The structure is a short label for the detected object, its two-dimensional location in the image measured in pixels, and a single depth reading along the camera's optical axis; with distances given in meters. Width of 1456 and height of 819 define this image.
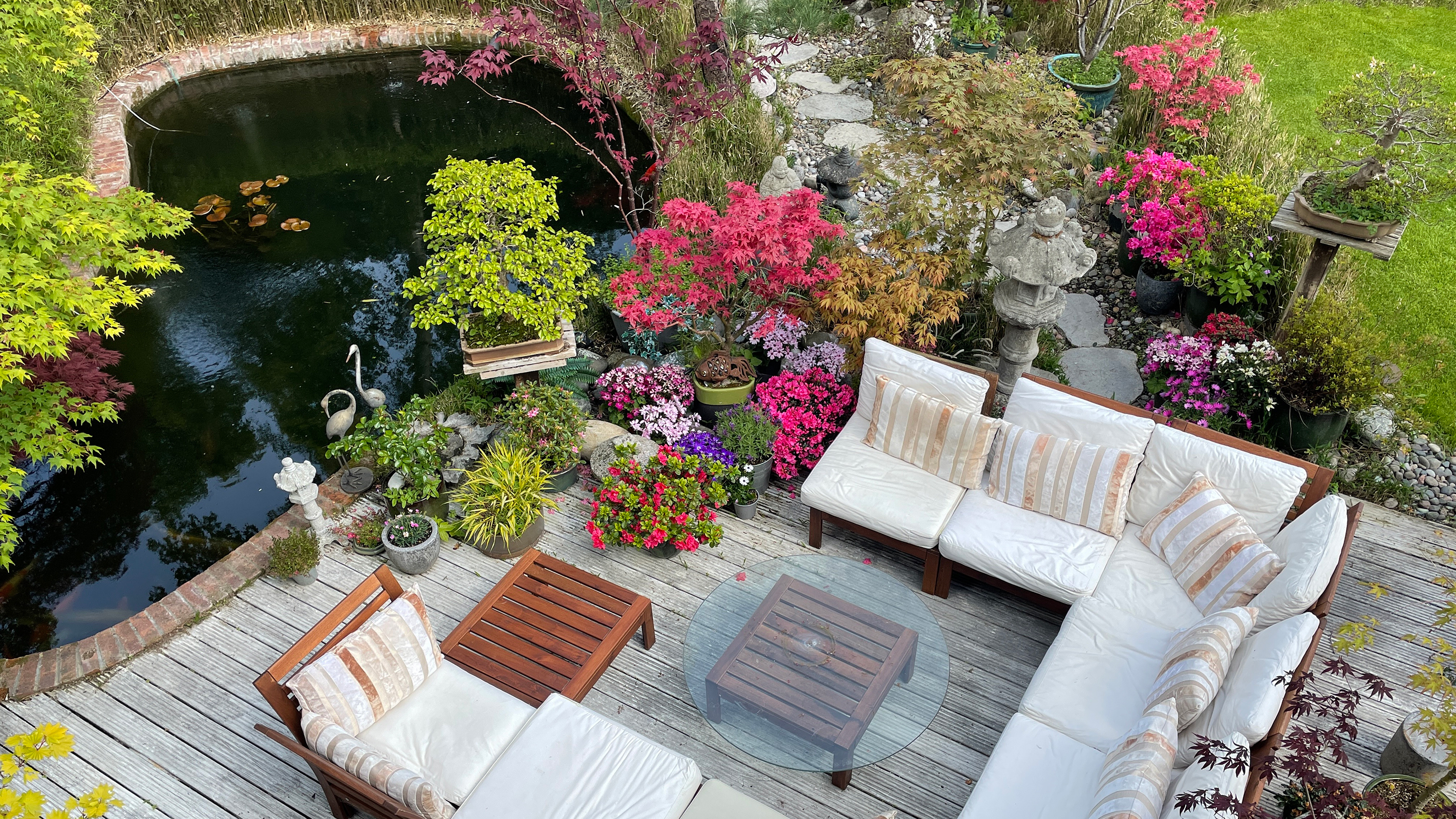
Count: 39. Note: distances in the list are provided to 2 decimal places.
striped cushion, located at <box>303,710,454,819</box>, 3.42
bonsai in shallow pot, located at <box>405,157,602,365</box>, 5.71
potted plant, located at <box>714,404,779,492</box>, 5.65
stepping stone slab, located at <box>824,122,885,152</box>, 9.09
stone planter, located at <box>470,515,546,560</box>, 5.39
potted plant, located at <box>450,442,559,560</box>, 5.31
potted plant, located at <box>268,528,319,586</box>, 5.13
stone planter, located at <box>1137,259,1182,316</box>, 6.75
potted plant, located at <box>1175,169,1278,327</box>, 6.21
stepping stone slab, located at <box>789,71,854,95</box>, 10.10
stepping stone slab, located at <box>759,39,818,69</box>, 10.56
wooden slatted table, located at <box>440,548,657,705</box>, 4.38
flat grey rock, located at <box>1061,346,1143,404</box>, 6.34
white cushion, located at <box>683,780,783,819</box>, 3.63
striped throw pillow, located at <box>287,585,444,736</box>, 3.74
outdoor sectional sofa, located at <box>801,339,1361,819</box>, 3.67
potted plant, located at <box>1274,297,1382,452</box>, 5.37
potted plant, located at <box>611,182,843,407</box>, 5.48
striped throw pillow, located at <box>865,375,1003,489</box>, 5.10
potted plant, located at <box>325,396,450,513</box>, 5.50
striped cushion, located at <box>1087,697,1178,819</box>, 3.27
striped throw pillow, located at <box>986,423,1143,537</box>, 4.84
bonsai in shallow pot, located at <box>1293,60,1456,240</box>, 5.44
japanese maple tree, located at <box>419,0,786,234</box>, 6.94
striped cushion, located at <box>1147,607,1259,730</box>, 3.65
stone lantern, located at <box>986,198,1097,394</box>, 5.32
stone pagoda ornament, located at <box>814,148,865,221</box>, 8.20
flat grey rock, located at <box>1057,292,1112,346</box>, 6.90
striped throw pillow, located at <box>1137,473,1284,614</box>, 4.28
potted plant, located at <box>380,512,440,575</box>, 5.22
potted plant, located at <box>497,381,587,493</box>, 5.74
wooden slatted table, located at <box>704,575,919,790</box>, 3.96
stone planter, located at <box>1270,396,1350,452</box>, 5.55
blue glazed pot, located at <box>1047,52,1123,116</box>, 9.08
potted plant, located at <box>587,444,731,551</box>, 5.19
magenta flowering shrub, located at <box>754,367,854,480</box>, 5.73
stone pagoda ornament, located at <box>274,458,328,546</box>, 5.11
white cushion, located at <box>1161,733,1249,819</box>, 3.15
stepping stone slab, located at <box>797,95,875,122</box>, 9.62
